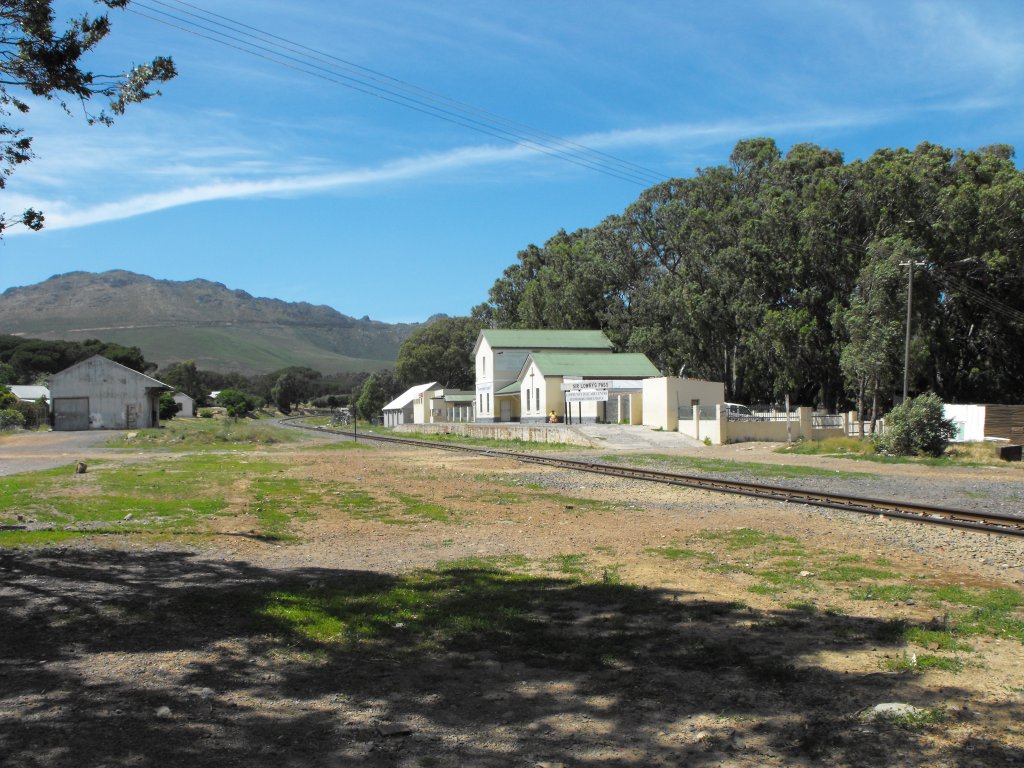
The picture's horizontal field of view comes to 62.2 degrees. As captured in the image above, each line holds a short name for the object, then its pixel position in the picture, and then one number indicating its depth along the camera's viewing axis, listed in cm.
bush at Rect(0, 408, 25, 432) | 5632
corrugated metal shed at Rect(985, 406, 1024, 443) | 3619
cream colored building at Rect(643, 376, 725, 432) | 4475
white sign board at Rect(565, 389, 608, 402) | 5300
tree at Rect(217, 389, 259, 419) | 12573
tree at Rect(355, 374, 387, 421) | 11588
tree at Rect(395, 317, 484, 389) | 11019
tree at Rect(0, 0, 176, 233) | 865
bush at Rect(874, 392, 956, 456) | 2992
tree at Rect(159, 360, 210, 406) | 13600
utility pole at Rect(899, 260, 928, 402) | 3488
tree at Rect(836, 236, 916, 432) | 4162
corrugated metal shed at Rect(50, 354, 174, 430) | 6188
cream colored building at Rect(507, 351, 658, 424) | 5306
